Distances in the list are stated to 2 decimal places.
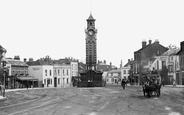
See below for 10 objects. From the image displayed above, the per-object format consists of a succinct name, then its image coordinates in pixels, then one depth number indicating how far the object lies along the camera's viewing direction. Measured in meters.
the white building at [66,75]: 98.80
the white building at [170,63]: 76.06
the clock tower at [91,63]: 77.62
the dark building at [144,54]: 94.31
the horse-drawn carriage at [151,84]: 29.30
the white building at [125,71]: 122.15
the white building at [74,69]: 103.88
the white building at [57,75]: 95.00
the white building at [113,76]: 133.50
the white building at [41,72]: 88.50
